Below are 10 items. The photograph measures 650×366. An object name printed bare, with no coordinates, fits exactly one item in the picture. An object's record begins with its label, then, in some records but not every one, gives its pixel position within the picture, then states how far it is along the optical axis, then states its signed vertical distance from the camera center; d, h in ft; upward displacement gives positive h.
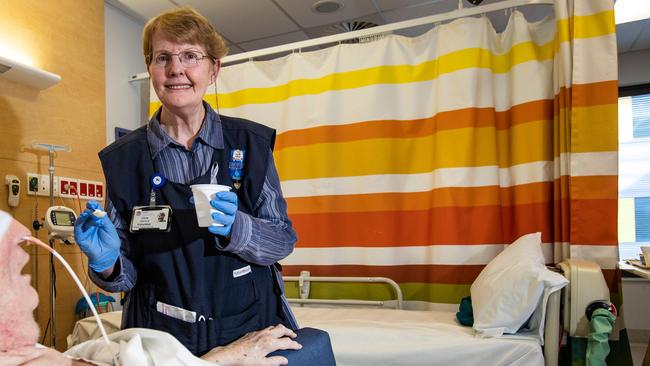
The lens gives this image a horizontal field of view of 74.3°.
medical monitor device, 8.04 -0.60
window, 14.08 +0.50
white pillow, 6.01 -1.53
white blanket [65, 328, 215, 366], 2.06 -0.82
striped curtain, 7.06 +0.83
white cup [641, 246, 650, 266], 8.31 -1.35
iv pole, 8.38 -1.02
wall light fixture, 7.95 +2.30
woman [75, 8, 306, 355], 3.95 -0.21
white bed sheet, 6.07 -2.32
